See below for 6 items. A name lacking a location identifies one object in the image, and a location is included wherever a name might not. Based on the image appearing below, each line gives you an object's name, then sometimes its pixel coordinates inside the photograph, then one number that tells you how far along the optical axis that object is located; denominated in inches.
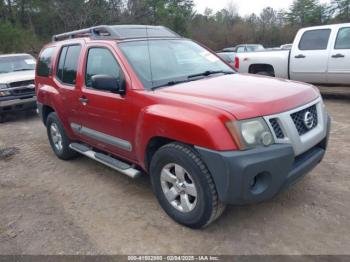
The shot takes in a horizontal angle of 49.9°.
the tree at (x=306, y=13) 1838.1
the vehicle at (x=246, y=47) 905.1
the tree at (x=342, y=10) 1723.7
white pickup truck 337.7
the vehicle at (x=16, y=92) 357.7
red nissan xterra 120.1
